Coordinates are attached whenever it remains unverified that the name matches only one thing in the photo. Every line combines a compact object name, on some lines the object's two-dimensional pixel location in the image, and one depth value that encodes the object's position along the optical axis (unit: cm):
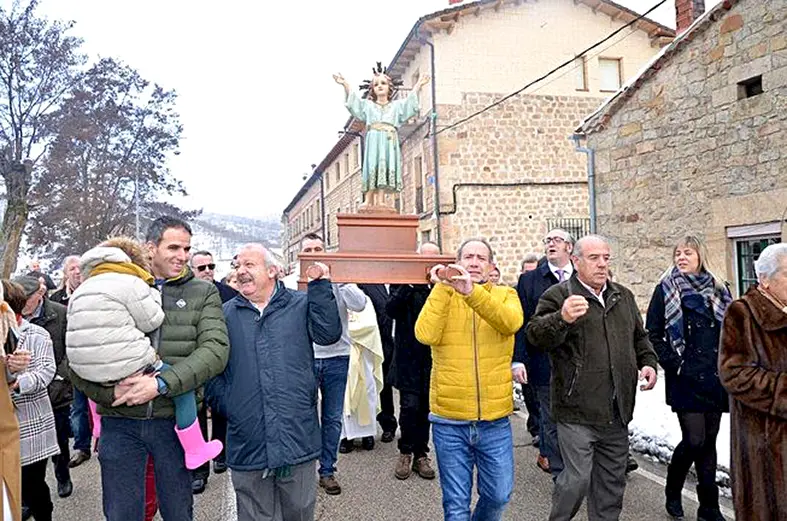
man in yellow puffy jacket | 326
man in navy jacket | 291
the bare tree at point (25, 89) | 1870
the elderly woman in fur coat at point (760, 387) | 277
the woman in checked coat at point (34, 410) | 358
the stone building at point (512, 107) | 1705
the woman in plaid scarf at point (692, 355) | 385
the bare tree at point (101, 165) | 2009
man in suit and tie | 476
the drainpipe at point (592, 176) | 1070
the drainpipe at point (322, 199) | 3479
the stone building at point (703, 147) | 773
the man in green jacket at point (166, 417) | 276
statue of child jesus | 464
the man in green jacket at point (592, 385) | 332
